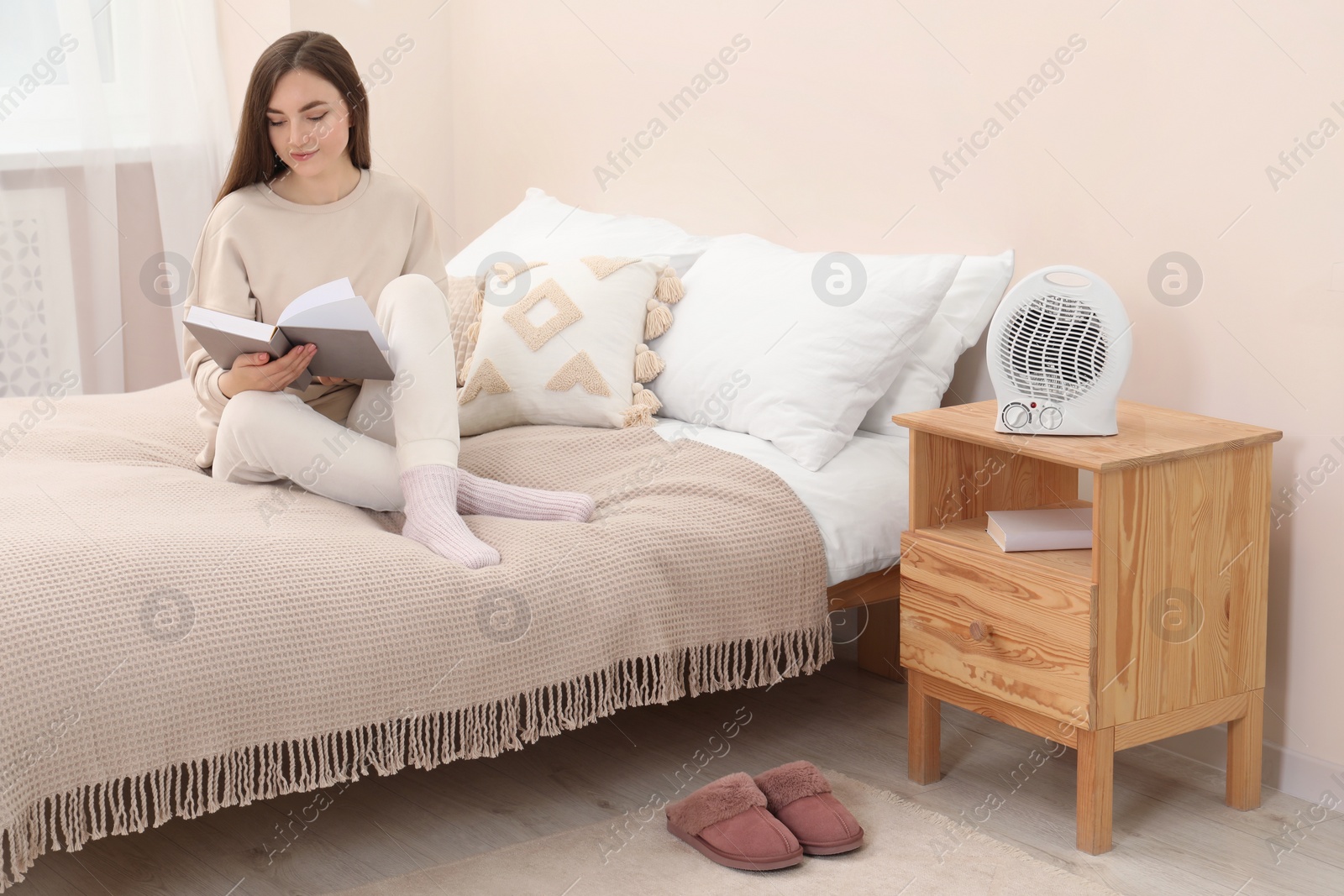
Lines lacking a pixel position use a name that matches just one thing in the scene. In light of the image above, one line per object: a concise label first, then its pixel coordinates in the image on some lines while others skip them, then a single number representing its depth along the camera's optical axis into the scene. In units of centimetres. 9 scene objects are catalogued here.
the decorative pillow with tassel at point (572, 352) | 214
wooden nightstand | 155
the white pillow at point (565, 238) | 245
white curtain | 296
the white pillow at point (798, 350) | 197
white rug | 151
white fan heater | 161
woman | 175
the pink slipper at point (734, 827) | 155
